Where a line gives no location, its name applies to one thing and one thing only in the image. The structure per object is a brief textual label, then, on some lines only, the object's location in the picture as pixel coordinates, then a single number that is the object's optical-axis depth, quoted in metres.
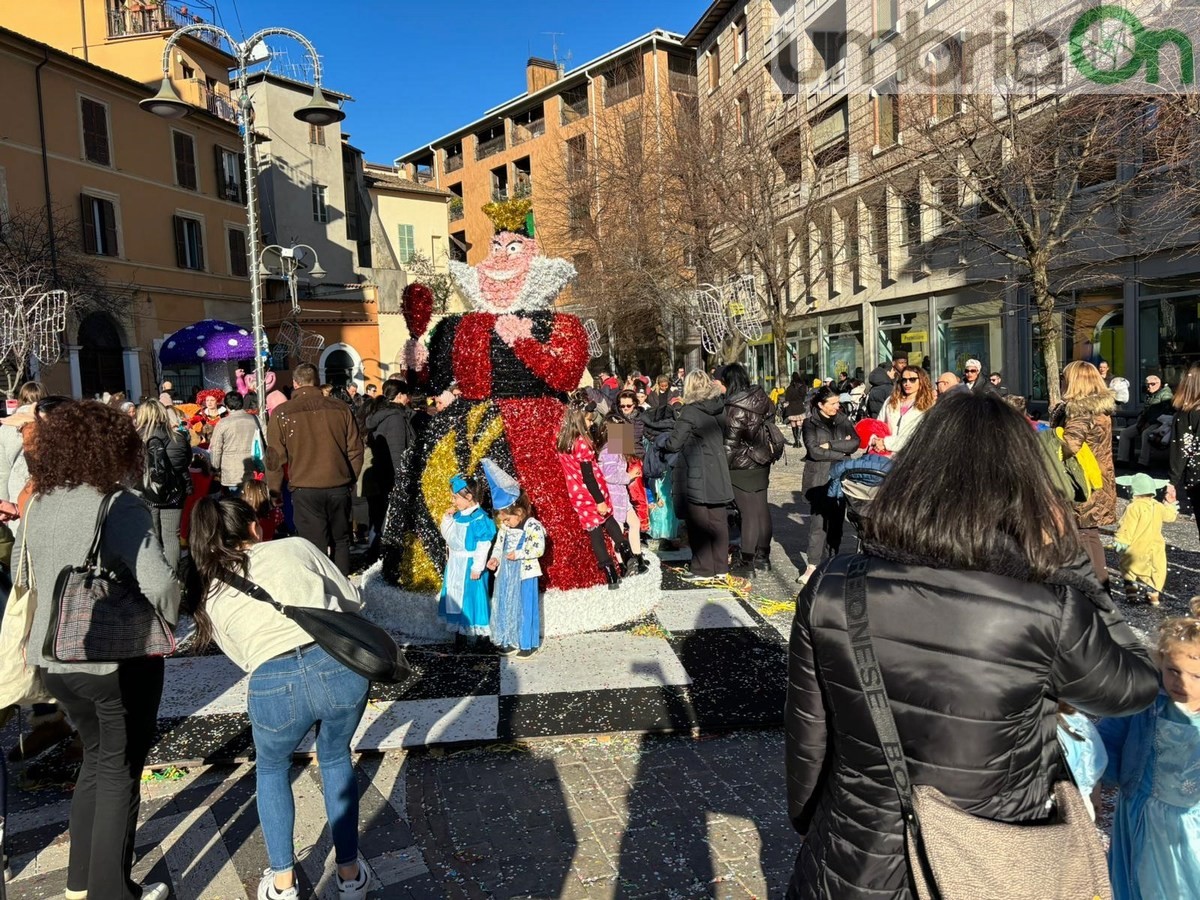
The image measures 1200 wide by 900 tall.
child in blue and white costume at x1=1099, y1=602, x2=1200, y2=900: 1.99
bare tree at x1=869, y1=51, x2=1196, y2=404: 10.82
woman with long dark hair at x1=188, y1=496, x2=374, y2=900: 2.62
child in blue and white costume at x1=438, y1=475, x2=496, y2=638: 4.88
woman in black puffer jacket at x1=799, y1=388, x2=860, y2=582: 6.63
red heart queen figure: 5.34
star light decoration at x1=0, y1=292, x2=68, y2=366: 11.04
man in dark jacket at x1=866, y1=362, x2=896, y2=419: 11.40
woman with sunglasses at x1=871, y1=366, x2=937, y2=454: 6.04
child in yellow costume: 5.72
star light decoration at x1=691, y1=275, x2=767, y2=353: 12.88
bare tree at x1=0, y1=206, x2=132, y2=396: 11.32
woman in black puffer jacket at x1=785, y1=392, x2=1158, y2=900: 1.53
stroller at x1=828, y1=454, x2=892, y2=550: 4.48
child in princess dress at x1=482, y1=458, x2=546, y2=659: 4.86
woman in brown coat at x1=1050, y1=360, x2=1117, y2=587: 5.69
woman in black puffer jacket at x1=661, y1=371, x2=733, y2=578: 6.72
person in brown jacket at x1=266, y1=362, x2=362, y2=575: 6.04
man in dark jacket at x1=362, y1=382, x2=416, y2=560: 8.20
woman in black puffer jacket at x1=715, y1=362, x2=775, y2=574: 6.89
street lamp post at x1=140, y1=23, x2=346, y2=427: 9.38
